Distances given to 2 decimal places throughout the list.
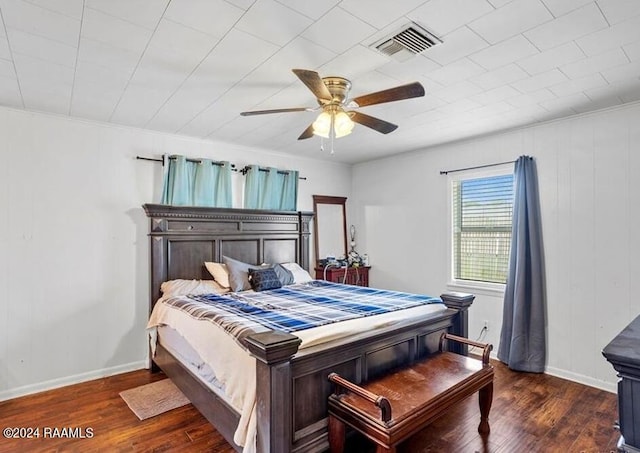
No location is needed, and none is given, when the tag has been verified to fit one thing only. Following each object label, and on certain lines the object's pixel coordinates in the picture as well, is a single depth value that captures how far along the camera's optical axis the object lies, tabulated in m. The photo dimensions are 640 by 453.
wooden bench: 1.81
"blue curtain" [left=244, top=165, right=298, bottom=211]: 4.55
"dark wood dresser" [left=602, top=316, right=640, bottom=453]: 1.05
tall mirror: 5.38
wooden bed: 1.82
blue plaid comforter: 2.36
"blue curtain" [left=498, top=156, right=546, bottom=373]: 3.60
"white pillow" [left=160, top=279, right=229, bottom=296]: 3.62
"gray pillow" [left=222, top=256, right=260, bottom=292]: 3.81
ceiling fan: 2.18
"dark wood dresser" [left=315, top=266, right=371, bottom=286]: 5.06
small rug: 2.83
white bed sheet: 1.95
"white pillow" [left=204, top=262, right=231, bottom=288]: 3.86
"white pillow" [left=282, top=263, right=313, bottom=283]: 4.43
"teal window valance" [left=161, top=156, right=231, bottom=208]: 3.93
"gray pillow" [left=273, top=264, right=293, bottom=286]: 4.18
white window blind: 4.11
